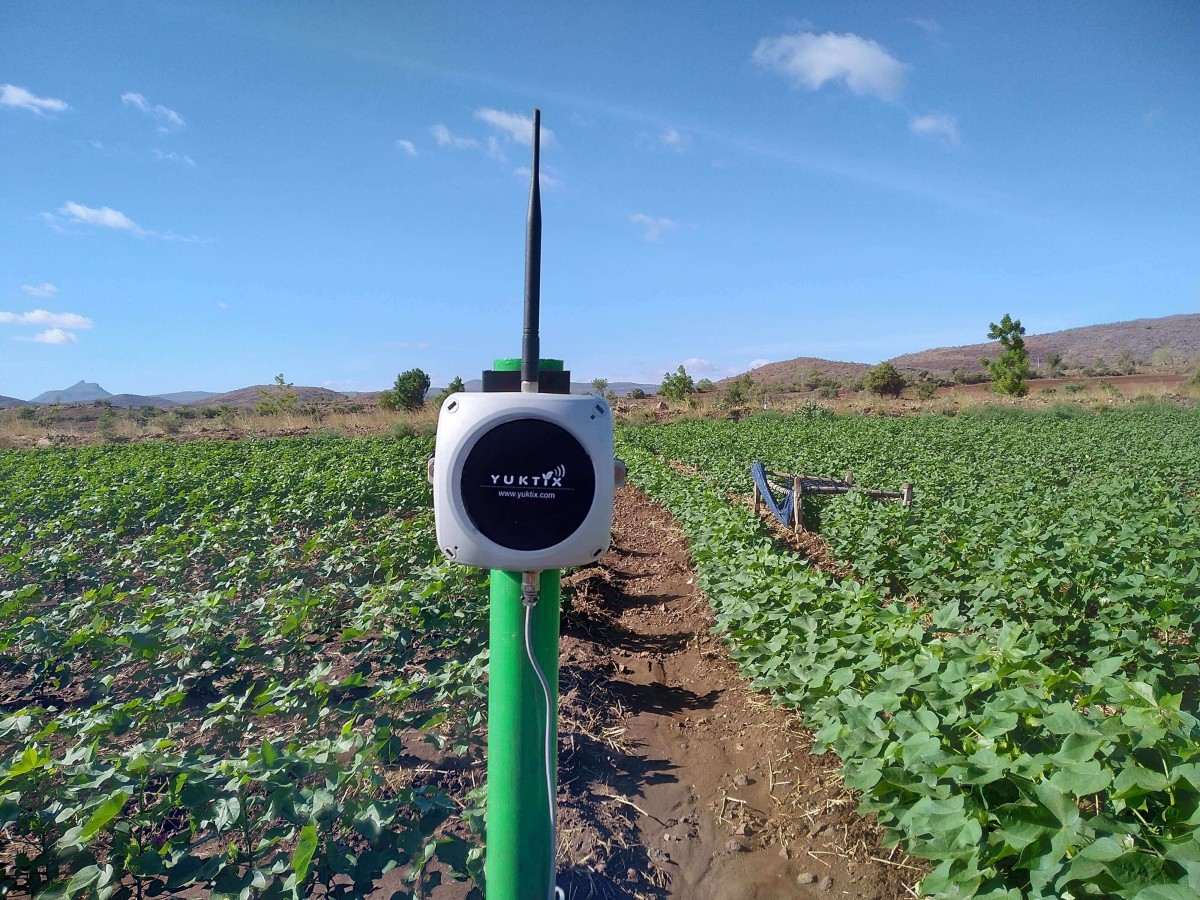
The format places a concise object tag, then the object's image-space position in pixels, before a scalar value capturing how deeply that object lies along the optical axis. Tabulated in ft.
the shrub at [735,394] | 138.31
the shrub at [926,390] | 146.20
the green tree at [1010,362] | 145.18
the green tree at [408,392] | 136.67
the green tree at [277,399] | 141.28
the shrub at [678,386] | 160.45
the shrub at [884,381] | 162.91
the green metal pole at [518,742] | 4.75
